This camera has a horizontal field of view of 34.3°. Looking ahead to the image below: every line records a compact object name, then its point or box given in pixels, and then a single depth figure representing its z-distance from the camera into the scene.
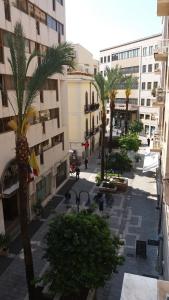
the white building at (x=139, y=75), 53.72
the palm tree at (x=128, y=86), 42.34
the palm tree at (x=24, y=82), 10.26
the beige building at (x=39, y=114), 15.62
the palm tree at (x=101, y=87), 24.84
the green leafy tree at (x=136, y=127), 48.15
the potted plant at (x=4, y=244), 15.24
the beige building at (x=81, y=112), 32.62
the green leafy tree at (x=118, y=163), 28.89
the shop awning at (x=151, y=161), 25.02
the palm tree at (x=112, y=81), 29.17
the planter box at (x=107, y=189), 24.72
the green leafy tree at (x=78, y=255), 10.34
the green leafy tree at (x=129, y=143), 33.28
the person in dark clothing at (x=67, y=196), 22.05
